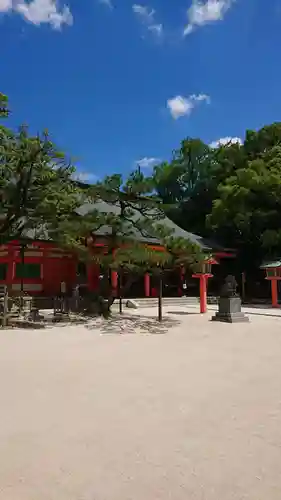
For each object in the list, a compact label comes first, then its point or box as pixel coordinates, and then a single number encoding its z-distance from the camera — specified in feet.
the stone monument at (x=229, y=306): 46.34
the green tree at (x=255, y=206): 79.87
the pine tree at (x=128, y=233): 42.96
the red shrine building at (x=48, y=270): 57.93
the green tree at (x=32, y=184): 38.01
